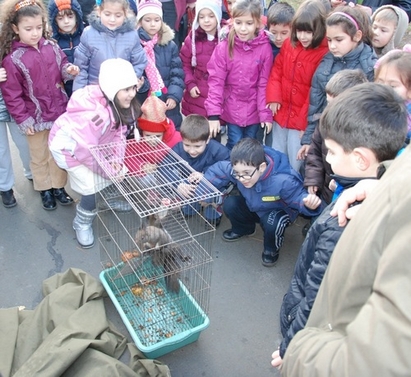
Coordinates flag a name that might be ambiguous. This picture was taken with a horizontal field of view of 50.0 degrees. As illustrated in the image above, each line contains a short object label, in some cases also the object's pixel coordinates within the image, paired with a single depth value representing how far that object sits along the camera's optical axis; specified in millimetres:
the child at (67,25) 3734
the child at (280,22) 3615
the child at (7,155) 3482
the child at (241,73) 3498
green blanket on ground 2078
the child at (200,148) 3312
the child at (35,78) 3188
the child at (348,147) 1593
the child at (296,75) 3254
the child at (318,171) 3012
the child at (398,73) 2607
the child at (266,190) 2930
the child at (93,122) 2998
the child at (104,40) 3461
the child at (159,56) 3811
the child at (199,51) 3830
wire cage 2527
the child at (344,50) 3053
